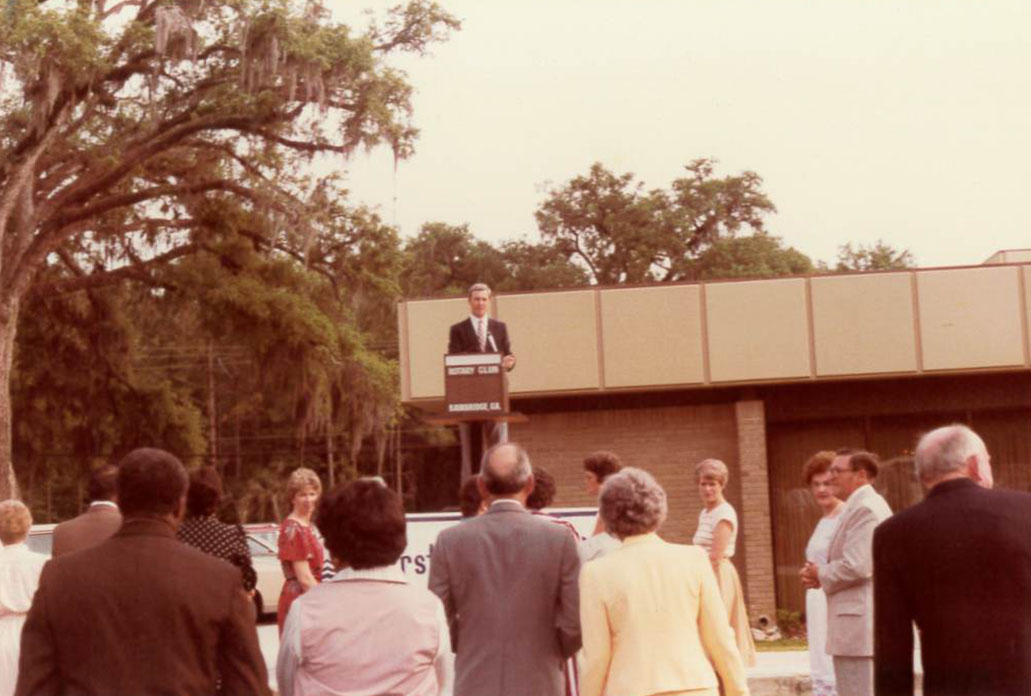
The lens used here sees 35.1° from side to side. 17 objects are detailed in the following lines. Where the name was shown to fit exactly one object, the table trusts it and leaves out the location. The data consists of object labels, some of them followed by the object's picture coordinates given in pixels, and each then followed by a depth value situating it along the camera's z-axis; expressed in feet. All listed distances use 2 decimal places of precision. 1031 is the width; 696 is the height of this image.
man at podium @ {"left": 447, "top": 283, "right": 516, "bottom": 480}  42.75
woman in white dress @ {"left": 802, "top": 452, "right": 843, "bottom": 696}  29.96
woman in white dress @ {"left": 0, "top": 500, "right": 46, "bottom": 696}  26.09
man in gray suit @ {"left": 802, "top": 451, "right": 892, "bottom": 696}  26.78
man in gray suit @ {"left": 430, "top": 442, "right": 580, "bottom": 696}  20.99
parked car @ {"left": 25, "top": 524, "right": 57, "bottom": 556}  63.16
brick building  75.82
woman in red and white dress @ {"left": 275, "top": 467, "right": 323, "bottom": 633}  31.96
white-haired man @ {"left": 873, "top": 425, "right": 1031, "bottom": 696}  17.87
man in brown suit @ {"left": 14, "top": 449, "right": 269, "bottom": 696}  15.61
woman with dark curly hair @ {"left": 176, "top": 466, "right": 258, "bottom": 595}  25.38
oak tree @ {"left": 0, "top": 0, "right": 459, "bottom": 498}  88.63
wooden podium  42.60
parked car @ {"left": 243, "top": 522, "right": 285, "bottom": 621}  80.48
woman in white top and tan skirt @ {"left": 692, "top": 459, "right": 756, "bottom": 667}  31.91
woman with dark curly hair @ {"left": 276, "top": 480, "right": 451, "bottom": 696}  16.71
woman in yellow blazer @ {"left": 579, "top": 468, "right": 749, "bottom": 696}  19.20
